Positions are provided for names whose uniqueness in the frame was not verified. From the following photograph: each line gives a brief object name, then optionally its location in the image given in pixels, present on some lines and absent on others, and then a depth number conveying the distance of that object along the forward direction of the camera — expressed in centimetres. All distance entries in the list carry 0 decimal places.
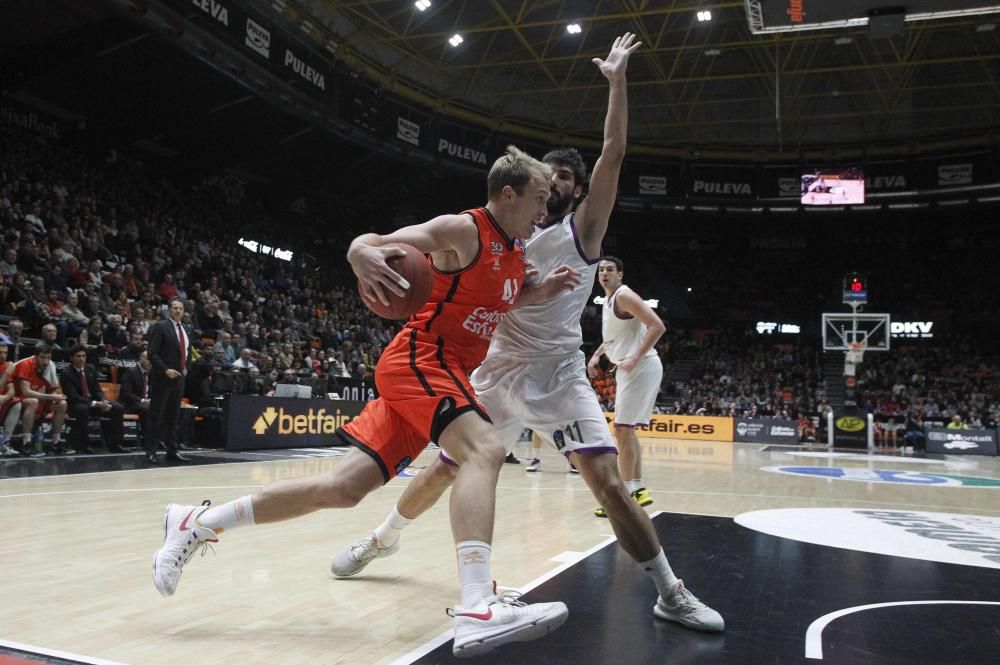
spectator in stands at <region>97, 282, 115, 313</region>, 1267
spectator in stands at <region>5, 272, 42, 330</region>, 1109
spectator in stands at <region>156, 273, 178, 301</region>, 1535
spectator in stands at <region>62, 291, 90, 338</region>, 1077
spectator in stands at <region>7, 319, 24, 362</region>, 959
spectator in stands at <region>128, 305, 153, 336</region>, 1168
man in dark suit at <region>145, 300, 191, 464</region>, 873
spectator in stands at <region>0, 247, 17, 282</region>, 1197
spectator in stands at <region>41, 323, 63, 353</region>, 934
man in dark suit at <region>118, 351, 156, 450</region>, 999
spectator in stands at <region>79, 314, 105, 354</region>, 1103
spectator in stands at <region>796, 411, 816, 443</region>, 2244
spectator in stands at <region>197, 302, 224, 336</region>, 1464
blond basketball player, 273
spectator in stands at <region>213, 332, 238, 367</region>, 1280
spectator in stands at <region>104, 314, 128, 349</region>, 1147
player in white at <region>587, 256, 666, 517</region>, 598
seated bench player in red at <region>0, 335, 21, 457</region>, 891
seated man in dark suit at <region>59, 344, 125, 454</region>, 955
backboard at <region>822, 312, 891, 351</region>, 2303
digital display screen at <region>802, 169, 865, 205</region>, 2858
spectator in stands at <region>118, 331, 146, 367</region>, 1074
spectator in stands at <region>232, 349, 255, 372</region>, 1266
